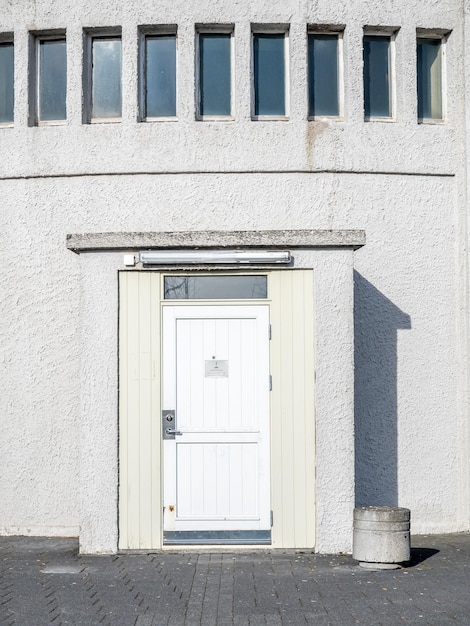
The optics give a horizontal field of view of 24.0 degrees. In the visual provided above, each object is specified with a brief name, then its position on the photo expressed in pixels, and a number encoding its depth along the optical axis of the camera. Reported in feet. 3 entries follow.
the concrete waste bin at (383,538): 36.17
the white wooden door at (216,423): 38.86
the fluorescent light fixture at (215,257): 38.78
